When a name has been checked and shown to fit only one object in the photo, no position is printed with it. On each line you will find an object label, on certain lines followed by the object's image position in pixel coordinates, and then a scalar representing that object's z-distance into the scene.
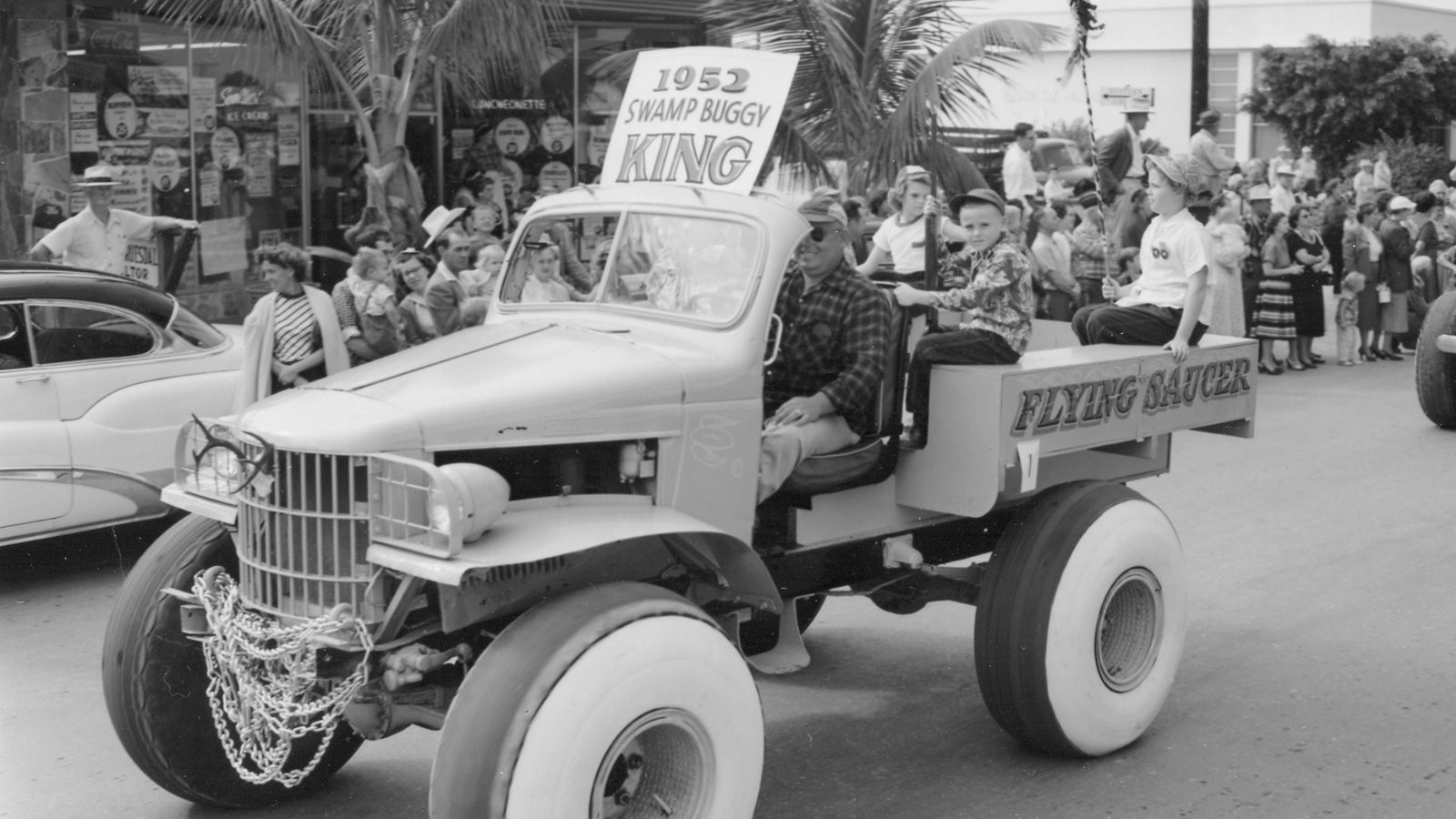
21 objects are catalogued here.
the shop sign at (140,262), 11.70
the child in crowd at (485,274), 10.59
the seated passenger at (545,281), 5.68
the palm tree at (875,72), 13.23
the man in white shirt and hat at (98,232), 11.09
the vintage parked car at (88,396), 7.92
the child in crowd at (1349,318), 17.09
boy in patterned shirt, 5.74
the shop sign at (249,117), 15.80
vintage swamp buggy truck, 4.21
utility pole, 18.67
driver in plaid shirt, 5.46
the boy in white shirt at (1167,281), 6.73
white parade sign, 5.52
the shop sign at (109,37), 14.38
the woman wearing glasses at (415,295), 9.73
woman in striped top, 8.22
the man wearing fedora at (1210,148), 15.54
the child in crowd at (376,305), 9.48
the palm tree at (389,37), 12.06
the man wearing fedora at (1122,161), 16.06
